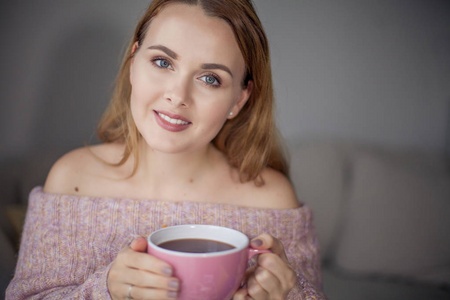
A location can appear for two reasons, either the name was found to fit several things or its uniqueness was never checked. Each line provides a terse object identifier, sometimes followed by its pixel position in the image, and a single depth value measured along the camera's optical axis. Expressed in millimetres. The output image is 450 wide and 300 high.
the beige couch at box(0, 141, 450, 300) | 1257
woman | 860
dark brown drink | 608
